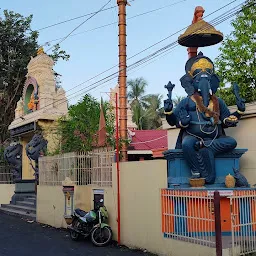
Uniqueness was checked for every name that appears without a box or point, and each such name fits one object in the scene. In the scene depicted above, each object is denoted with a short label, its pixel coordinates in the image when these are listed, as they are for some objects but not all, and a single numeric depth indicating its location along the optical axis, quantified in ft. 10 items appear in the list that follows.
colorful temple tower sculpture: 66.69
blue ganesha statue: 31.07
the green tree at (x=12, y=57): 89.61
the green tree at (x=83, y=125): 45.32
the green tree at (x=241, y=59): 60.08
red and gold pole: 37.66
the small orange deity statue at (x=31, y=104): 71.34
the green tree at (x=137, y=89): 148.97
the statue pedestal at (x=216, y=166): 31.30
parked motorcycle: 33.73
